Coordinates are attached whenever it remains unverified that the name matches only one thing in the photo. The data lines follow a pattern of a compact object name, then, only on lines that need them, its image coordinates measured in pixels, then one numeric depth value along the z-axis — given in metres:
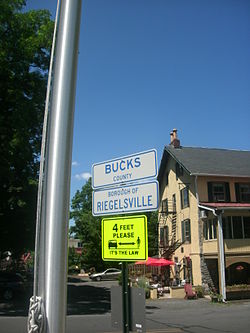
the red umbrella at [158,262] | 27.62
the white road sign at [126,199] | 3.41
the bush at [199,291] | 25.31
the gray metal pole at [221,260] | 24.17
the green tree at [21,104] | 16.97
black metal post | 3.41
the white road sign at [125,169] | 3.52
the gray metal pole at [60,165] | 2.09
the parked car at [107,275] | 43.91
